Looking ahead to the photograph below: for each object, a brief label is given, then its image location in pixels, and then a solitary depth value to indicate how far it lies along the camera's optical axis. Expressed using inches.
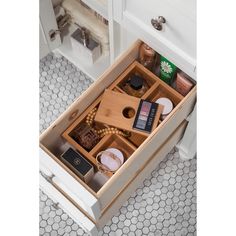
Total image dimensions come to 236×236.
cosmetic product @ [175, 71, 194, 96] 41.8
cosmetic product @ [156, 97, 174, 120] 42.7
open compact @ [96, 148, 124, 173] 41.3
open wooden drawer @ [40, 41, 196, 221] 35.1
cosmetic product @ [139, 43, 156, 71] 42.3
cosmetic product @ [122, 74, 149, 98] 43.4
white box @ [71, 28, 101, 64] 55.4
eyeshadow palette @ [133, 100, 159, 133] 40.9
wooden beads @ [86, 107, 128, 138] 42.5
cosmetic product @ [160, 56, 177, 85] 42.4
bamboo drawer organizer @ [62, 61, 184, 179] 41.2
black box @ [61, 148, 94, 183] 39.4
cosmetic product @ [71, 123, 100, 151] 41.6
